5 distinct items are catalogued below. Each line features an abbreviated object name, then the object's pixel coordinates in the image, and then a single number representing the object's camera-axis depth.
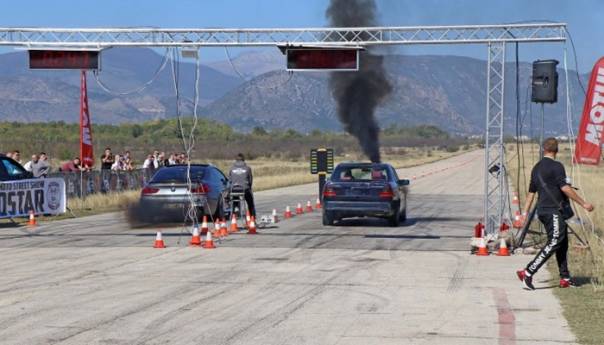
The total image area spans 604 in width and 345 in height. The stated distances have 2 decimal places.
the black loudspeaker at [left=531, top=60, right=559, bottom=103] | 19.91
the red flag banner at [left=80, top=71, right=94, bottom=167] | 33.66
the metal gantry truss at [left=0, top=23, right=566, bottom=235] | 20.36
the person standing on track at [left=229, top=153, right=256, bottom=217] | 25.44
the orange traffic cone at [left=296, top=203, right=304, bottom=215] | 30.35
